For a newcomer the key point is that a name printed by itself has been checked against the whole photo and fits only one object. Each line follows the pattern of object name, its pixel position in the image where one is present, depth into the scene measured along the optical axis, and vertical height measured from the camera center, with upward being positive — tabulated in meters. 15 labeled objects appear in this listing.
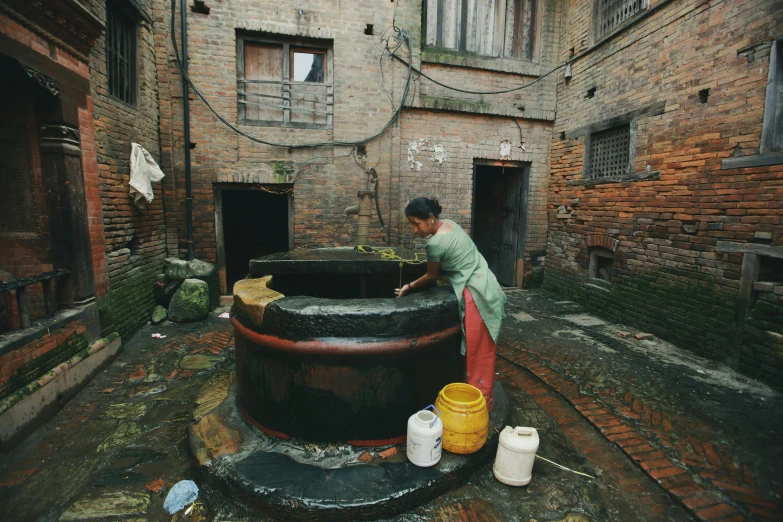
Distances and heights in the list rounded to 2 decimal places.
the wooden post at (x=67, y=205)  3.92 +0.06
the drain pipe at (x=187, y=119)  6.20 +1.65
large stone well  2.54 -1.07
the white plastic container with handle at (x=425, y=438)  2.46 -1.50
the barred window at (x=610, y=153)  6.22 +1.19
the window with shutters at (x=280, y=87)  6.77 +2.40
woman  2.93 -0.54
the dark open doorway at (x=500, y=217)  8.42 +0.01
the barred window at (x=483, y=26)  7.43 +3.97
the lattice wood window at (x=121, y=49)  5.20 +2.42
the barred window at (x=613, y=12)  6.04 +3.59
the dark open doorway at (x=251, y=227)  9.61 -0.36
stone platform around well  2.26 -1.74
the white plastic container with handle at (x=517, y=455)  2.52 -1.65
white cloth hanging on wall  5.34 +0.56
